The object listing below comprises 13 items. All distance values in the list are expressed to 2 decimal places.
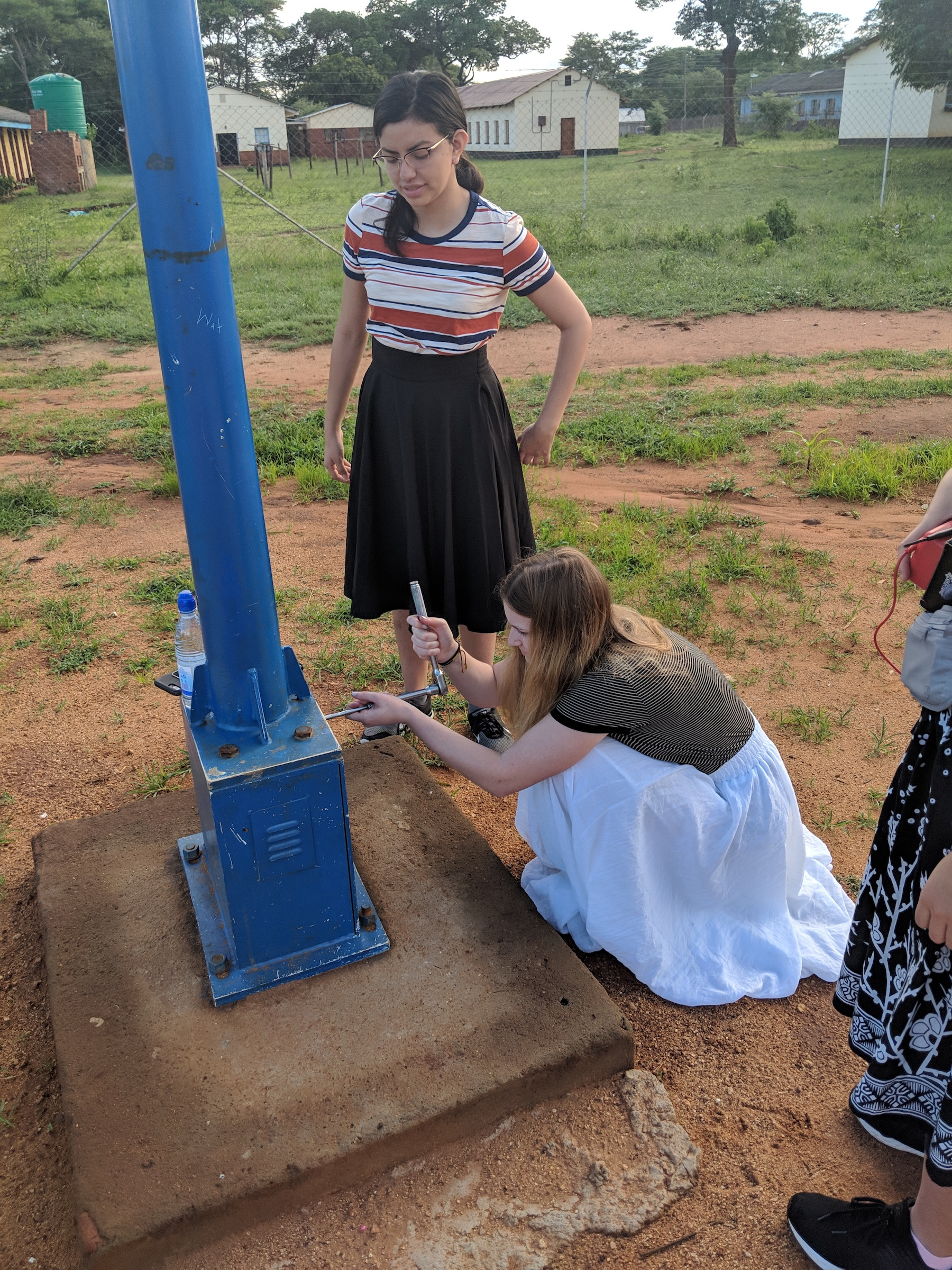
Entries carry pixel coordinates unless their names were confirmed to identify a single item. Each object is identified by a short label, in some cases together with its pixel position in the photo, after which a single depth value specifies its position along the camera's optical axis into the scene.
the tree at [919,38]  19.34
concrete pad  1.61
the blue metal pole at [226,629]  1.46
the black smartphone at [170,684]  2.07
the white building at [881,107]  25.02
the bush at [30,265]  10.12
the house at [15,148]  23.64
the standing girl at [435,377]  2.27
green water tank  20.80
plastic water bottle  2.30
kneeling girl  1.94
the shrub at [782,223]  12.09
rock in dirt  1.59
